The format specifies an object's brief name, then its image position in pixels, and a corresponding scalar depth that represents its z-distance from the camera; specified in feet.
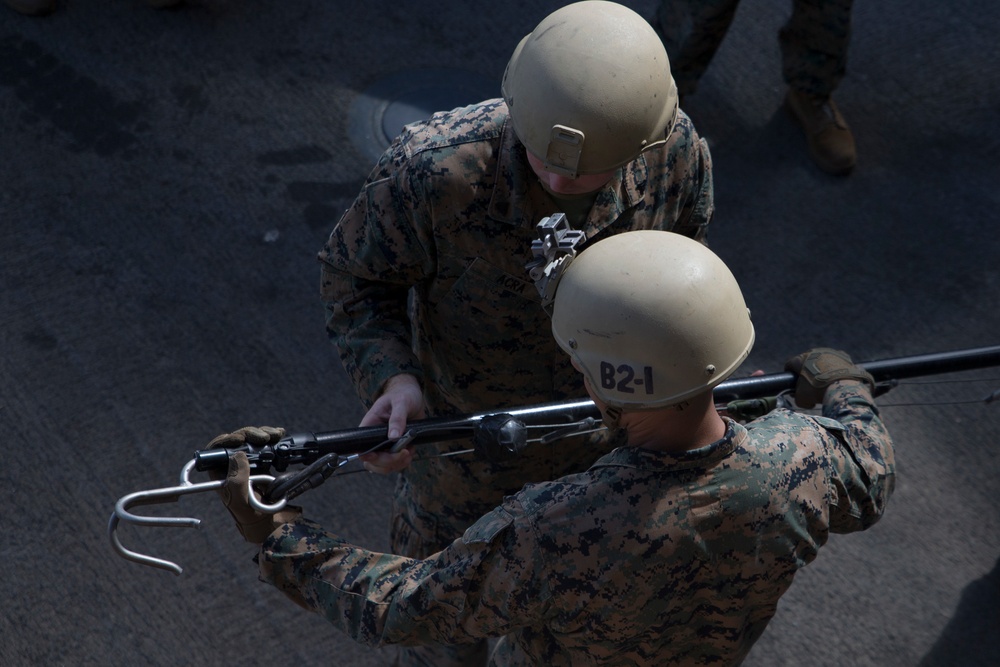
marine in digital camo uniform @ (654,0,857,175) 16.02
